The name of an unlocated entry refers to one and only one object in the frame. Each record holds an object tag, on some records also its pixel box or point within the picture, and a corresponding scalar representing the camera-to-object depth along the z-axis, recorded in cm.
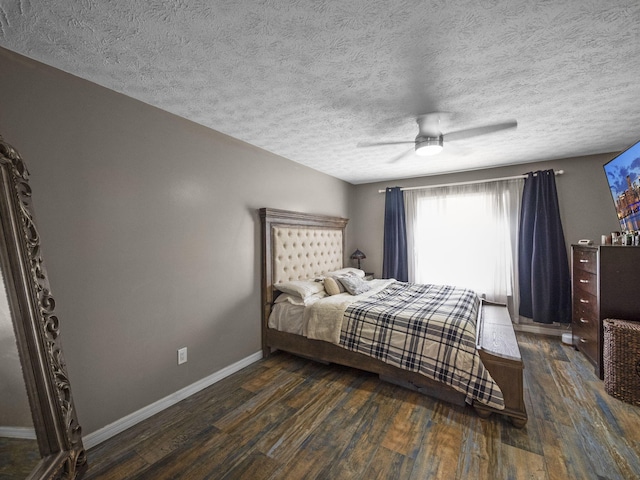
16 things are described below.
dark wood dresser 236
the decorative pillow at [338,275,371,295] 326
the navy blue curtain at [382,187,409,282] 446
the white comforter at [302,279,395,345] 264
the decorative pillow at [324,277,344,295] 321
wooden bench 188
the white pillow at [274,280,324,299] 296
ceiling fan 231
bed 197
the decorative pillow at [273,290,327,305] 293
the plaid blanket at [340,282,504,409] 200
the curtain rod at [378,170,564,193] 349
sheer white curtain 379
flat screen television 232
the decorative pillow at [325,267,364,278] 363
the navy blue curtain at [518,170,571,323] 346
